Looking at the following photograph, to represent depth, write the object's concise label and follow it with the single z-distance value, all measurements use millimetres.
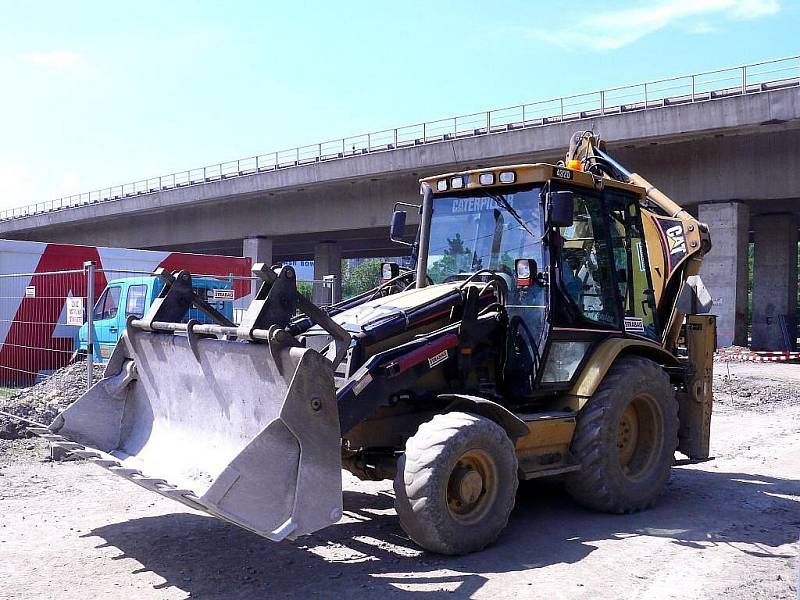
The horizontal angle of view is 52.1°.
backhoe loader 5242
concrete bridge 22844
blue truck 14242
